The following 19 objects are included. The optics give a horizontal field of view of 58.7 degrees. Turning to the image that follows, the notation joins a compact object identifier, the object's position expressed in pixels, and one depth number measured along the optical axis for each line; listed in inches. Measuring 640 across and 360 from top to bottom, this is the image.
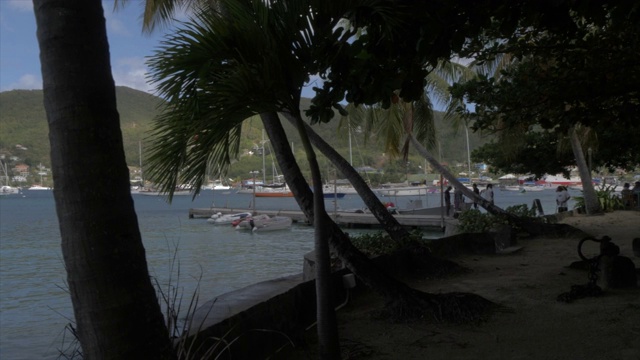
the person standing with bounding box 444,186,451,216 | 1148.4
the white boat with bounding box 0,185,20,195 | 6176.2
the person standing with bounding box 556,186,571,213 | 921.1
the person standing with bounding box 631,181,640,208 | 935.4
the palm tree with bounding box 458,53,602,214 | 601.5
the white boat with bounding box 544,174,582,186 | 4915.8
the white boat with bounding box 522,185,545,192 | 5546.3
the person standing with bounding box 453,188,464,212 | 1093.6
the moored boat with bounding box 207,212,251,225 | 1621.6
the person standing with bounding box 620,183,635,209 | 907.3
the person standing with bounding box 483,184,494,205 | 857.7
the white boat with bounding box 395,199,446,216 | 1414.4
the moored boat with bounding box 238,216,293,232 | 1438.2
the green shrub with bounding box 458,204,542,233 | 500.1
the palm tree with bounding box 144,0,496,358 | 154.9
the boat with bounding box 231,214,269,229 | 1478.8
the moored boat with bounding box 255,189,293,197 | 3577.8
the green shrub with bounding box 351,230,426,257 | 357.3
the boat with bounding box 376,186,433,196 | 3804.4
